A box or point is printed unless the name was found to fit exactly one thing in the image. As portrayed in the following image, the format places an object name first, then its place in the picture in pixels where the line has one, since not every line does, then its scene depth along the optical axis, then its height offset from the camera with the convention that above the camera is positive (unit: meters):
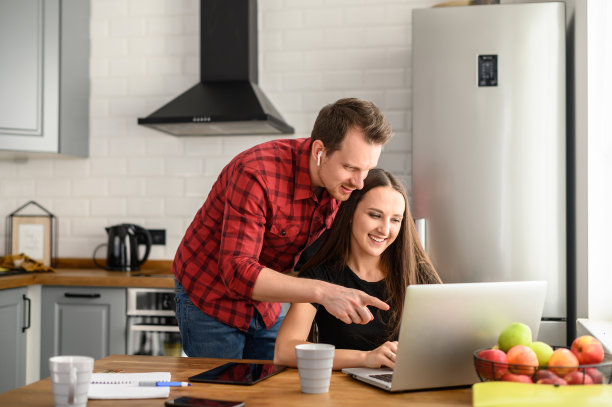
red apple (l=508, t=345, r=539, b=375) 1.19 -0.25
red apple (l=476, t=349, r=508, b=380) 1.20 -0.26
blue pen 1.34 -0.34
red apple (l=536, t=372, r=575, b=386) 1.16 -0.28
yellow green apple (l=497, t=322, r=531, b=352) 1.24 -0.22
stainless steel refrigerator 2.75 +0.31
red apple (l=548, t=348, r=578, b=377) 1.18 -0.25
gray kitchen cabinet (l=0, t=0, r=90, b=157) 3.40 +0.74
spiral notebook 1.27 -0.34
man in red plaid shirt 1.65 -0.04
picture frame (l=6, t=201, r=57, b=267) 3.74 -0.11
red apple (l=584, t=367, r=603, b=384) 1.18 -0.27
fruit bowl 1.17 -0.27
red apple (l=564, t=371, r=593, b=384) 1.17 -0.28
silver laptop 1.26 -0.21
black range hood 3.32 +0.74
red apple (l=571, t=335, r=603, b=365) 1.21 -0.24
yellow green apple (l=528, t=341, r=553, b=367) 1.21 -0.24
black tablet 1.39 -0.34
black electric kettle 3.51 -0.16
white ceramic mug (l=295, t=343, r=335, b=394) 1.29 -0.29
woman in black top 1.96 -0.12
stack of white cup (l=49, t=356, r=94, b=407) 1.16 -0.29
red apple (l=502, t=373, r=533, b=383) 1.18 -0.28
